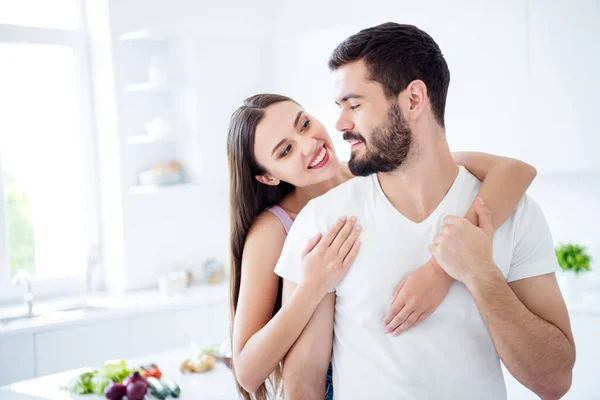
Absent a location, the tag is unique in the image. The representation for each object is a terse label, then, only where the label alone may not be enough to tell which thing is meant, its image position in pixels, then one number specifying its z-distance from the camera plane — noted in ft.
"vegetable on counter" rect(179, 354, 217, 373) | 8.23
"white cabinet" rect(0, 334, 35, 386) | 11.45
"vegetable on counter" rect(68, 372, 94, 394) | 7.80
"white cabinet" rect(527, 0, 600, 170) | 10.77
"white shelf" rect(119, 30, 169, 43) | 13.83
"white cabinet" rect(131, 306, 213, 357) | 12.92
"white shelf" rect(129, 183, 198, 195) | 13.91
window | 13.65
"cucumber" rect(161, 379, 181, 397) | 7.40
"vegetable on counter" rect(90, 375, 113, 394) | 7.75
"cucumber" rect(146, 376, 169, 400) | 7.36
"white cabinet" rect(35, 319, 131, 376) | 11.86
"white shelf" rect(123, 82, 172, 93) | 14.01
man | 4.72
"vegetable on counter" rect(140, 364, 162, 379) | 7.92
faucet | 12.43
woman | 4.96
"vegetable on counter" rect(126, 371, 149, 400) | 7.26
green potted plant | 10.82
